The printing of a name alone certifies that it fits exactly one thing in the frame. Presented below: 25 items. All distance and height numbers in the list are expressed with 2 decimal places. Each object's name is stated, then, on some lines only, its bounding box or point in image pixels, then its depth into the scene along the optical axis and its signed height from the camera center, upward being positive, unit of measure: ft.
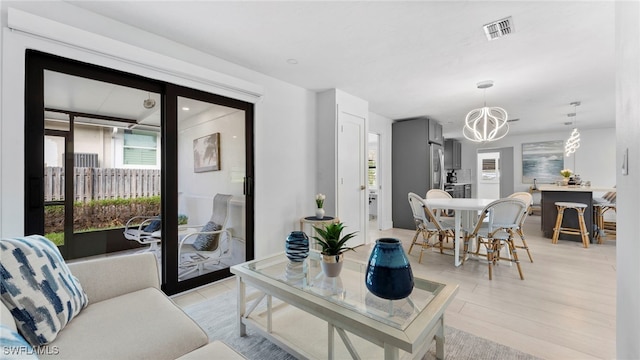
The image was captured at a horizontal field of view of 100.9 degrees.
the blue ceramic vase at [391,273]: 4.19 -1.50
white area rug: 5.23 -3.48
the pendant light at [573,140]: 16.46 +2.50
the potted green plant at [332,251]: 5.32 -1.46
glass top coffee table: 3.71 -2.03
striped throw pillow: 3.31 -1.48
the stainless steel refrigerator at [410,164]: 18.28 +1.06
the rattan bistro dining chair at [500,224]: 9.23 -1.61
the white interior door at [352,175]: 12.93 +0.23
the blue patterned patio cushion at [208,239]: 9.12 -2.11
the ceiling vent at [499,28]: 6.97 +4.14
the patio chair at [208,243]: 8.69 -2.20
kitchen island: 14.62 -1.52
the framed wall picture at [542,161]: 24.11 +1.69
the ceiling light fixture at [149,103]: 8.05 +2.35
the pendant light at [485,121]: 11.73 +2.76
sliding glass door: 6.32 +0.39
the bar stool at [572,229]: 13.53 -2.44
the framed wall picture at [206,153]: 9.00 +0.93
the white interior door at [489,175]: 27.40 +0.45
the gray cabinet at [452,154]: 26.58 +2.60
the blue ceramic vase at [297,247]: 5.96 -1.54
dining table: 10.14 -1.10
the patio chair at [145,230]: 8.00 -1.57
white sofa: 3.30 -2.10
